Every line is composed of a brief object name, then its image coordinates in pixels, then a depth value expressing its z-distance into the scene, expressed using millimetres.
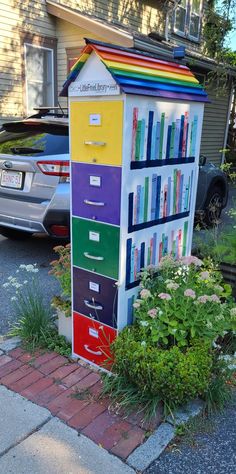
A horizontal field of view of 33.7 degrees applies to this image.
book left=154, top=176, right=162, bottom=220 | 2615
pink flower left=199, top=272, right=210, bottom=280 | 2549
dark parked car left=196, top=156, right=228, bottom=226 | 6590
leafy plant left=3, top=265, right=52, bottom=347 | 3033
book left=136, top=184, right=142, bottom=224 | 2424
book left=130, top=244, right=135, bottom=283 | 2504
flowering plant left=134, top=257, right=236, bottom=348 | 2361
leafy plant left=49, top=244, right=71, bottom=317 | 2965
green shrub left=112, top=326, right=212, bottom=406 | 2143
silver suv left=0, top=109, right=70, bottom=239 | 4262
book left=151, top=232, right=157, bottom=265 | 2713
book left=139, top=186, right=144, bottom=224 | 2462
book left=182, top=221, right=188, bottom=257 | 3057
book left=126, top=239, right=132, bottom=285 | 2452
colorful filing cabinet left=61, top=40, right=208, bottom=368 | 2248
